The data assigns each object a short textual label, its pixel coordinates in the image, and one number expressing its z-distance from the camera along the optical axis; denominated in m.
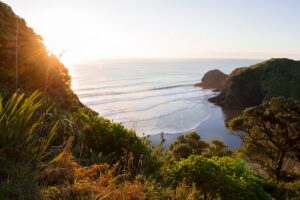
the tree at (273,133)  14.81
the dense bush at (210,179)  5.22
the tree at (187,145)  19.41
